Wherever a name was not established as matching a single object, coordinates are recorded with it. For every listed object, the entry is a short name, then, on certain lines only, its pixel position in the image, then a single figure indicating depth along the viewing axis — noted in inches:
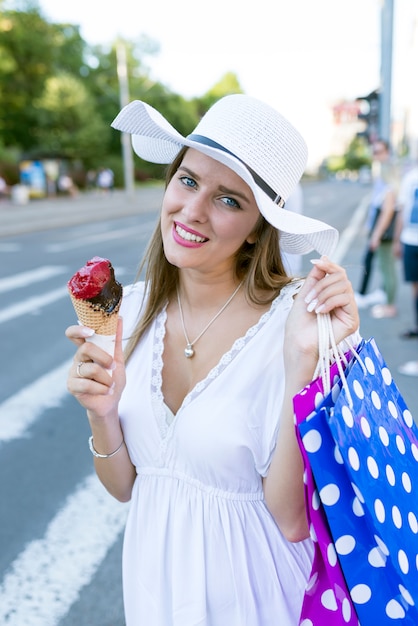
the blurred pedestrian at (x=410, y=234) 240.1
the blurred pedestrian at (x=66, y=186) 1428.4
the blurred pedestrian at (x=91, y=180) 1711.4
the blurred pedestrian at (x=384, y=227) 293.1
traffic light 579.6
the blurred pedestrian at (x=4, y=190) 1206.8
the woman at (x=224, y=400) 56.4
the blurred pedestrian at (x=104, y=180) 1567.4
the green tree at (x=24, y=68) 1748.3
